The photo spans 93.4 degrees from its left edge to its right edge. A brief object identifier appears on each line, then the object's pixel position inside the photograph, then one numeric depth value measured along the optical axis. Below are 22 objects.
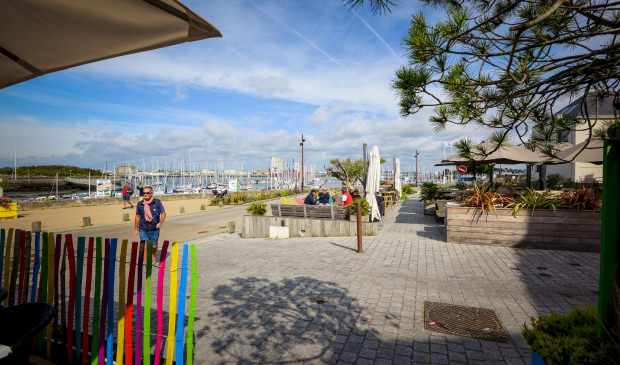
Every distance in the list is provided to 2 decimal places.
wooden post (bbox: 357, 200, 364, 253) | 7.20
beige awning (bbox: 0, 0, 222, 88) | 1.79
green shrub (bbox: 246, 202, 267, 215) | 10.34
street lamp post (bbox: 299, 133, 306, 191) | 37.34
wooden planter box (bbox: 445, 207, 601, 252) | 6.87
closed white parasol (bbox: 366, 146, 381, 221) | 11.23
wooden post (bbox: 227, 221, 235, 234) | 11.02
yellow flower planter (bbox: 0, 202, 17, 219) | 15.34
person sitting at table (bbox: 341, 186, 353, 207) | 10.90
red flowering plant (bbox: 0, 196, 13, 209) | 15.35
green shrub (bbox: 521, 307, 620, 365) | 1.76
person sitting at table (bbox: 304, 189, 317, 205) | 11.00
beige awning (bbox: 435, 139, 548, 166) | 9.03
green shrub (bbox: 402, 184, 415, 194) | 30.75
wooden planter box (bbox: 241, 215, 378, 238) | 9.44
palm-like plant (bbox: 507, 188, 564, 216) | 7.23
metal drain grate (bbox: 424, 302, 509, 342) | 3.44
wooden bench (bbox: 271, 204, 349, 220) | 9.62
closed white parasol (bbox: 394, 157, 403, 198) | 22.16
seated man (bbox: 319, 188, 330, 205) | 11.84
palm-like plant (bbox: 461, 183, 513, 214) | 7.62
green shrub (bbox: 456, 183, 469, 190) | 16.97
